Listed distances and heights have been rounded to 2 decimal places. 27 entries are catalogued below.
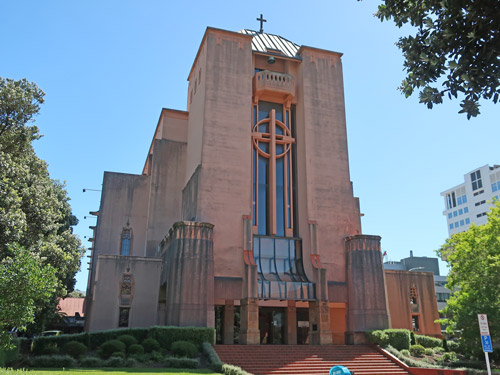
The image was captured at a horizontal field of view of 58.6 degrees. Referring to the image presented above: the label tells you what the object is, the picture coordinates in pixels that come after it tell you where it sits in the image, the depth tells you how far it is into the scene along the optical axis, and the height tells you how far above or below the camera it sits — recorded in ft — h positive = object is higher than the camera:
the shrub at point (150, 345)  73.67 -3.00
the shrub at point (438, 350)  89.03 -3.96
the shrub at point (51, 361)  61.98 -4.85
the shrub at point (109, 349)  70.08 -3.51
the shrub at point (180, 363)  67.41 -5.29
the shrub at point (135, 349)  71.36 -3.54
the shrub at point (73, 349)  68.18 -3.48
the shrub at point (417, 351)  86.33 -4.05
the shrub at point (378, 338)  86.10 -1.71
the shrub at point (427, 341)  94.22 -2.41
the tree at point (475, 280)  74.08 +8.29
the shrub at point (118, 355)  68.13 -4.28
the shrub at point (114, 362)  65.21 -5.11
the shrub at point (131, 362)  65.82 -5.17
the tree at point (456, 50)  26.63 +16.84
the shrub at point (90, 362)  64.34 -5.07
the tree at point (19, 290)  46.80 +3.47
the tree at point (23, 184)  58.59 +19.59
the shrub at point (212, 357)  66.69 -4.60
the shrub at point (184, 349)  73.15 -3.56
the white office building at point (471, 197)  277.85 +84.11
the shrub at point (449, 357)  82.17 -4.87
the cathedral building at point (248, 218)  91.86 +25.10
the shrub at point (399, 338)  86.63 -1.72
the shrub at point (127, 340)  73.87 -2.24
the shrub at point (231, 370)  60.48 -5.74
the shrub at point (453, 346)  87.97 -3.16
